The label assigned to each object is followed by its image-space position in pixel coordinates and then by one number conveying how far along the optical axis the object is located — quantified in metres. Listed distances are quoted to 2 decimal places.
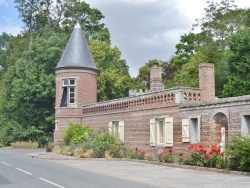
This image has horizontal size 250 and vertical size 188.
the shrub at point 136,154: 23.95
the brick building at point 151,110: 19.38
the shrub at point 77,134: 30.23
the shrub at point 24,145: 41.31
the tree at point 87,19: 52.87
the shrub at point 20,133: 43.31
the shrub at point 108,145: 25.55
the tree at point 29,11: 55.16
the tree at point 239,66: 32.74
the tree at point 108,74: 47.56
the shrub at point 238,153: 15.42
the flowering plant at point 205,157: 17.47
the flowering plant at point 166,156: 21.28
